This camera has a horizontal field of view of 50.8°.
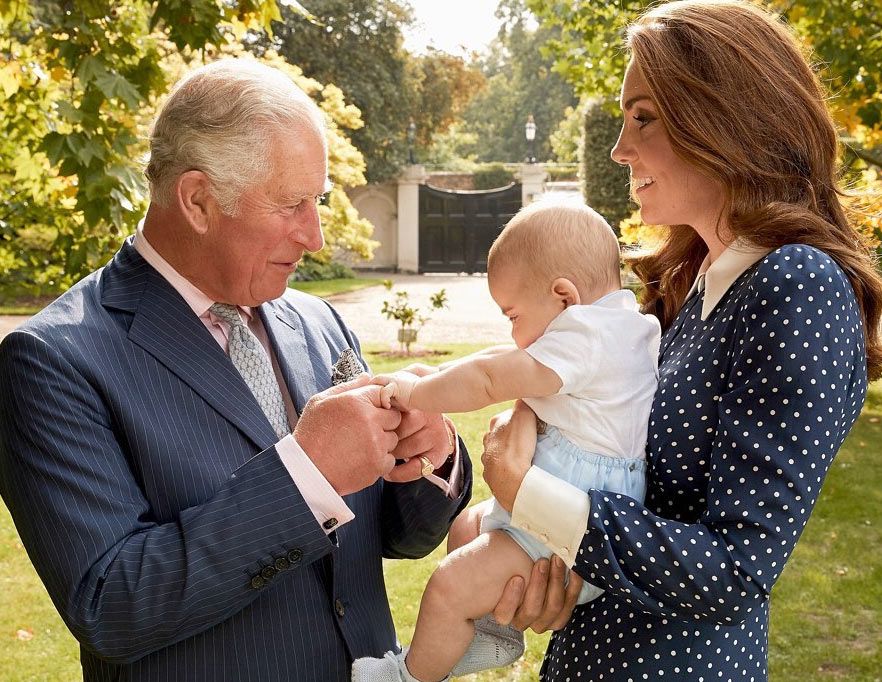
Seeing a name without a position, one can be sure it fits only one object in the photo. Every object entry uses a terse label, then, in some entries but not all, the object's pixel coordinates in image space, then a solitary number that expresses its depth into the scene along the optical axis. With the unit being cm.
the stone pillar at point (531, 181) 2647
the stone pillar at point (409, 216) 2683
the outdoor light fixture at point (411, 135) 2961
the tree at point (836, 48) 750
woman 167
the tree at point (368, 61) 2711
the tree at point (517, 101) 5925
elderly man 188
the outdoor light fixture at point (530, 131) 3155
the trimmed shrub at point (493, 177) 3309
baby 195
